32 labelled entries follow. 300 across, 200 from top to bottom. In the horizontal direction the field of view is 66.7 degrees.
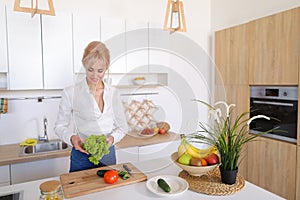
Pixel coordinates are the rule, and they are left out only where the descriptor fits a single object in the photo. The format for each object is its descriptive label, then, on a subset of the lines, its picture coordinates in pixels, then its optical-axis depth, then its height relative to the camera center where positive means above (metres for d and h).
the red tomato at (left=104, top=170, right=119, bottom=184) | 1.07 -0.40
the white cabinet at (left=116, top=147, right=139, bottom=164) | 1.79 -0.52
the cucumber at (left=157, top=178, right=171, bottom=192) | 1.00 -0.42
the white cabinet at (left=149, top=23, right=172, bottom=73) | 2.01 +0.42
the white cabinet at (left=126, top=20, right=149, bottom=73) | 1.83 +0.42
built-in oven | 1.91 -0.17
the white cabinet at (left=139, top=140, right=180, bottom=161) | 1.43 -0.42
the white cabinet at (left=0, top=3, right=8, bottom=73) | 1.73 +0.38
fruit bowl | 1.02 -0.35
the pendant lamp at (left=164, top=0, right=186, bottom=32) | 1.58 +0.58
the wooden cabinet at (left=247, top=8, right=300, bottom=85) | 1.84 +0.37
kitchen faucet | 2.10 -0.40
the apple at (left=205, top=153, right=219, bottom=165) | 1.03 -0.31
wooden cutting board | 1.01 -0.43
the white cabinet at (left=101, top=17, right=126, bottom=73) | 1.96 +0.58
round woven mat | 1.00 -0.43
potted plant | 1.04 -0.25
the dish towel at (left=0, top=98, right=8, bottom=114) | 1.88 -0.11
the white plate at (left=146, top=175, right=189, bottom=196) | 0.99 -0.43
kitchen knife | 1.19 -0.42
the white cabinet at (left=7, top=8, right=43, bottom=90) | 1.77 +0.33
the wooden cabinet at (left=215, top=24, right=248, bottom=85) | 2.31 +0.39
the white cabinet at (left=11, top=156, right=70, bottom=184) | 1.65 -0.59
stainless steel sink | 1.96 -0.49
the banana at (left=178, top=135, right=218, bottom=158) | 1.09 -0.29
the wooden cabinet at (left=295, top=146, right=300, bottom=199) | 1.83 -0.71
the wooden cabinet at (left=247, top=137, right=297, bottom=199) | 1.90 -0.67
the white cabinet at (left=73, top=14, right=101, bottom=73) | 1.97 +0.52
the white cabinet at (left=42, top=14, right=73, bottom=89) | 1.88 +0.35
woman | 1.25 -0.10
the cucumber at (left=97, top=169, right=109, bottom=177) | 1.14 -0.41
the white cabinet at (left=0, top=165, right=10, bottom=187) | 1.61 -0.59
